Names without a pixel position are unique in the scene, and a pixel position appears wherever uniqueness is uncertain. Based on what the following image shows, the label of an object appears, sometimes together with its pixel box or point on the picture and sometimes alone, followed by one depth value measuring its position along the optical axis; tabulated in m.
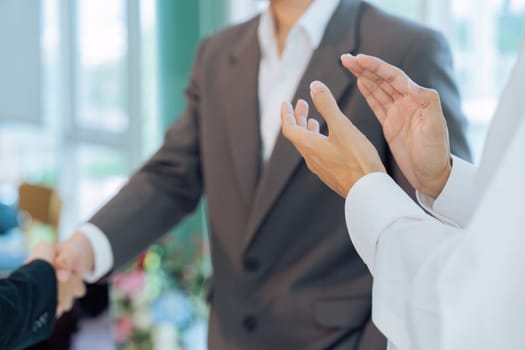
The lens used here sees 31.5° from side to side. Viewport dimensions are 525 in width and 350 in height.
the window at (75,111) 5.06
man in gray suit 1.72
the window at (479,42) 3.03
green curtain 4.13
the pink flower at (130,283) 3.47
